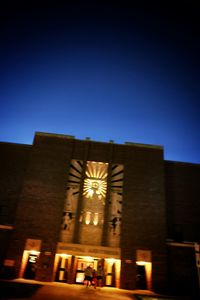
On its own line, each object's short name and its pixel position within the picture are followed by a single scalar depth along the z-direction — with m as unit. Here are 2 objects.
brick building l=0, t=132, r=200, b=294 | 16.50
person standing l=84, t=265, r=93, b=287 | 14.53
